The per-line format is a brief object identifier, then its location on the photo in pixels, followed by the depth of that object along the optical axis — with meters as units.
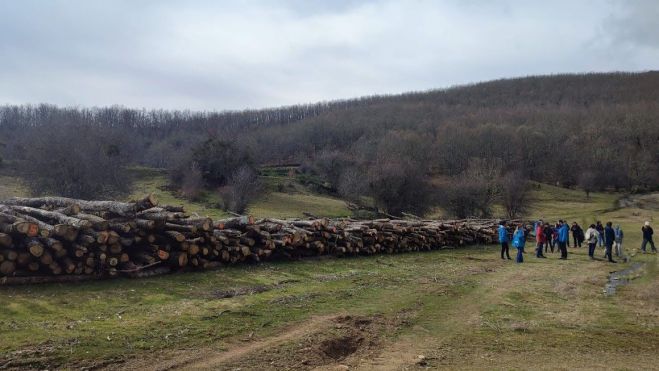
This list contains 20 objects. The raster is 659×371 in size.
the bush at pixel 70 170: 34.19
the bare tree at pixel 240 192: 42.44
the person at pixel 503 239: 21.12
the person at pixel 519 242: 19.86
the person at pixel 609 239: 20.72
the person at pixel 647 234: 23.45
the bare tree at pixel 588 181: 77.25
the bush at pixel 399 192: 46.59
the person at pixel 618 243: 21.69
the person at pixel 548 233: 24.34
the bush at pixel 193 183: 49.59
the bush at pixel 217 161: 56.17
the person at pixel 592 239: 21.27
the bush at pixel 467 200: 47.09
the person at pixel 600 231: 23.45
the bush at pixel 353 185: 52.50
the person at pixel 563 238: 21.33
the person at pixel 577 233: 25.58
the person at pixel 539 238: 21.47
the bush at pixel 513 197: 50.28
